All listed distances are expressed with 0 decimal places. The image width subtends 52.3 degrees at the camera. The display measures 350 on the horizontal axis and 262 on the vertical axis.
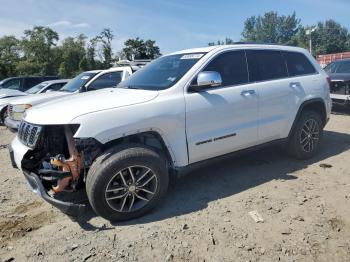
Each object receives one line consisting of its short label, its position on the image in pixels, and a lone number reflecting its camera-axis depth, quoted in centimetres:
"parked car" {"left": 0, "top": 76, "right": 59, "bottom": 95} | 1571
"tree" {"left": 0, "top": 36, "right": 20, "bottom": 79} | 4578
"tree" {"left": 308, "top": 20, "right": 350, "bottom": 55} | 8525
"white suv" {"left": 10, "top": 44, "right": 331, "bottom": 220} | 377
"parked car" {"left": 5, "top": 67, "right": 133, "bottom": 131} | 845
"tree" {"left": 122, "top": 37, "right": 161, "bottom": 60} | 5445
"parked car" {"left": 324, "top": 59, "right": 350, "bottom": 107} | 979
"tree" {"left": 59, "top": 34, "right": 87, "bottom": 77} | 5003
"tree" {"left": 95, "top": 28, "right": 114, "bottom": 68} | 5326
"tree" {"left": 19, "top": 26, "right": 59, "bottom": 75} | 5069
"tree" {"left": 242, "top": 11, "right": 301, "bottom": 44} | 10138
